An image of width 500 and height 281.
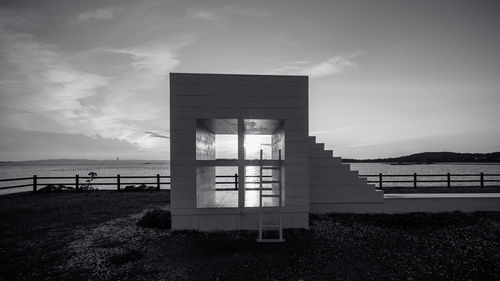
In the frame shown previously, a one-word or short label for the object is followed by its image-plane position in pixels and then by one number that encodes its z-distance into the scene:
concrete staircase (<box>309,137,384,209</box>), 8.78
